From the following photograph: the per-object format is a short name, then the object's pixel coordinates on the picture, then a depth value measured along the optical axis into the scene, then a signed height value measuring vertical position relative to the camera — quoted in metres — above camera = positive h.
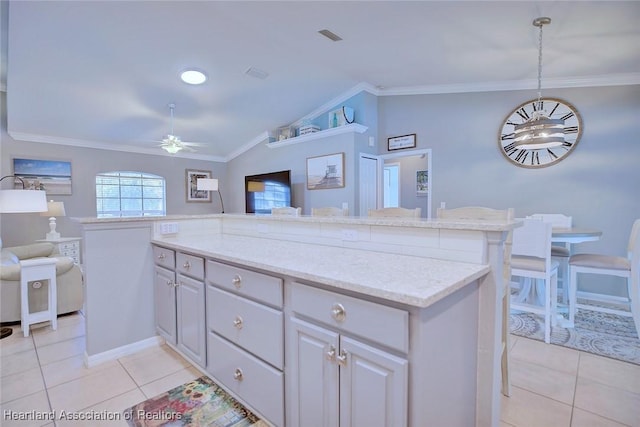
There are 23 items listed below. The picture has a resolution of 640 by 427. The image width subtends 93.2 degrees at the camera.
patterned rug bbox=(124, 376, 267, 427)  1.55 -1.13
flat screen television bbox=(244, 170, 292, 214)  5.57 +0.19
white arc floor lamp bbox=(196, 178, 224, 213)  5.07 +0.29
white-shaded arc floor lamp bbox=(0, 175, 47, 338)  2.61 +0.00
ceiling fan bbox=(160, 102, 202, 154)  4.28 +0.83
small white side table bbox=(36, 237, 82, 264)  4.55 -0.69
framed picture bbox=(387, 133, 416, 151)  4.63 +0.92
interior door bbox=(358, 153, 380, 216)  4.73 +0.29
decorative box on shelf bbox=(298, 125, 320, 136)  5.24 +1.26
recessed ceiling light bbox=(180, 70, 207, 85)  3.95 +1.67
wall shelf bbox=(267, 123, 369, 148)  4.57 +1.11
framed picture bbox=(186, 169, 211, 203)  6.89 +0.33
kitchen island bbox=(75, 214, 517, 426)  0.94 -0.44
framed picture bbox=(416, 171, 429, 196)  6.60 +0.39
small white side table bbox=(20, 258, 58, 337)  2.59 -0.75
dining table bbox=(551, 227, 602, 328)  2.63 -0.31
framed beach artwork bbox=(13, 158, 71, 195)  5.01 +0.47
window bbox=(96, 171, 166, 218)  5.89 +0.16
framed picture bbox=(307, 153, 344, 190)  4.77 +0.49
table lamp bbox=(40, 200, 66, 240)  4.65 -0.18
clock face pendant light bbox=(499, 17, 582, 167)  2.79 +0.69
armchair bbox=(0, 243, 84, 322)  2.75 -0.85
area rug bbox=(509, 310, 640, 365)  2.27 -1.13
